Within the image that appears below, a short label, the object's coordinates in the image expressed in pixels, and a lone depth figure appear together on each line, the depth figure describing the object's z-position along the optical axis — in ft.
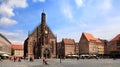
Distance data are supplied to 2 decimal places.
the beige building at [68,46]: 184.32
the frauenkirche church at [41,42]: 135.40
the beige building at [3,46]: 135.18
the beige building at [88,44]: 180.58
